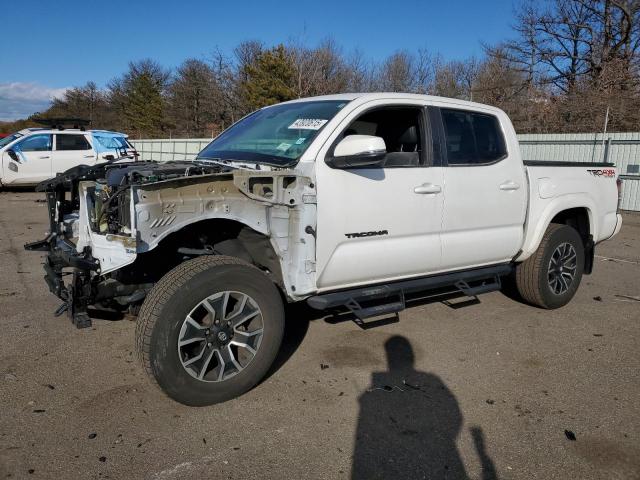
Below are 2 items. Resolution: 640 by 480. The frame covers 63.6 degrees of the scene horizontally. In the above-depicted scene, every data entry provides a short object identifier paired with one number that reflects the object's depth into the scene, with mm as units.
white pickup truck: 3125
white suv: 15172
